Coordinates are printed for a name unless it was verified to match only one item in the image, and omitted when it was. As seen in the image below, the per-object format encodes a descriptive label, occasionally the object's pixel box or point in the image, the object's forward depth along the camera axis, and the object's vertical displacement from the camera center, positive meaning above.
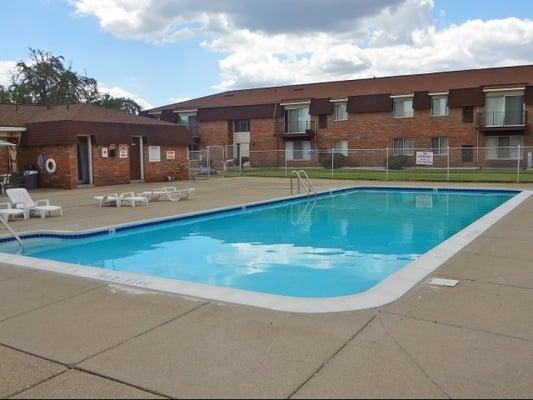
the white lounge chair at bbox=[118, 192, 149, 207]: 16.02 -1.32
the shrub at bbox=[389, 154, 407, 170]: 36.97 -0.62
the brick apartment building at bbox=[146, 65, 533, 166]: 37.53 +3.02
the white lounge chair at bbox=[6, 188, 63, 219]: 13.44 -1.19
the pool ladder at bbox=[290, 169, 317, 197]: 19.58 -1.37
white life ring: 23.19 -0.39
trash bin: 23.09 -0.93
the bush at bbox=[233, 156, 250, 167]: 45.25 -0.45
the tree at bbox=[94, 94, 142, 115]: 57.16 +6.17
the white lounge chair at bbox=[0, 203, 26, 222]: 12.27 -1.28
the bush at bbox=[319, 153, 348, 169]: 40.81 -0.56
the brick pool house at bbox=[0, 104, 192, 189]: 22.92 +0.52
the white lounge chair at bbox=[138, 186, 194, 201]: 17.53 -1.30
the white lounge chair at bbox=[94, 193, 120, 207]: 15.91 -1.32
